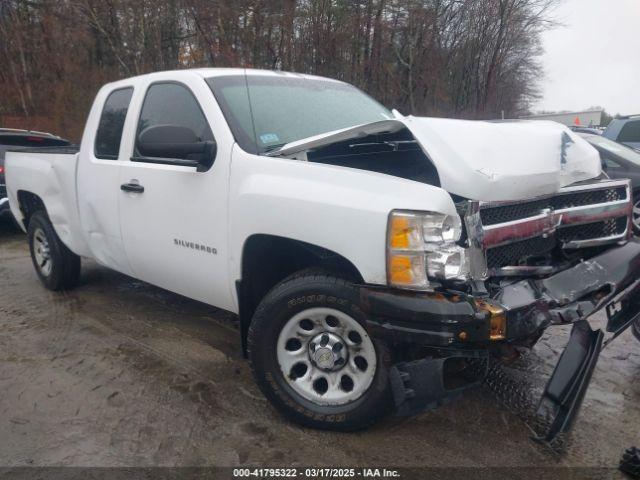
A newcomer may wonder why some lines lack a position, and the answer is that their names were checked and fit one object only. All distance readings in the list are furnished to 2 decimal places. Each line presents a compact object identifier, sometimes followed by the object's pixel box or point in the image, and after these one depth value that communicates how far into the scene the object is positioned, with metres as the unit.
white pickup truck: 2.48
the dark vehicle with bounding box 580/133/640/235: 8.30
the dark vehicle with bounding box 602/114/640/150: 11.76
